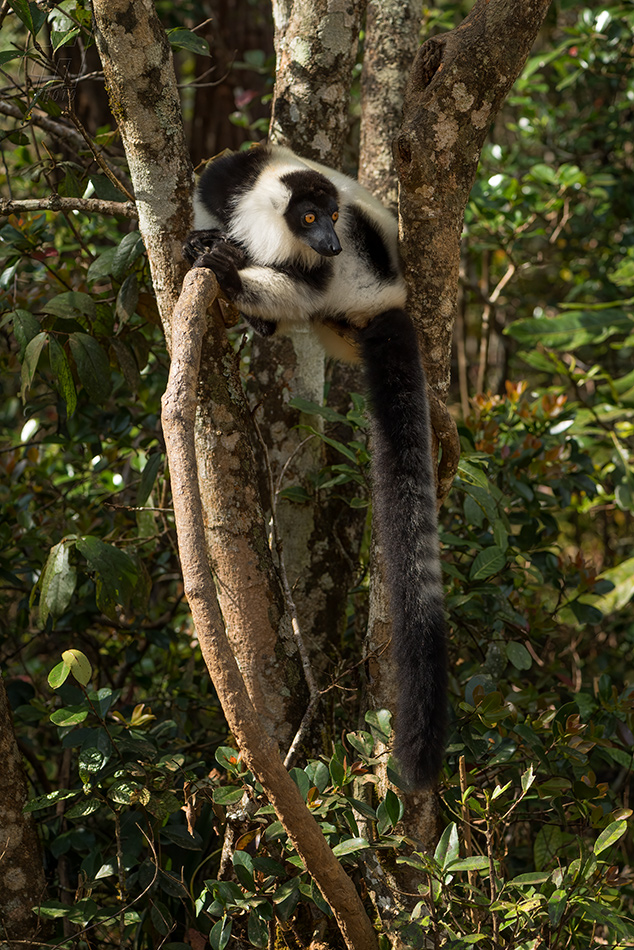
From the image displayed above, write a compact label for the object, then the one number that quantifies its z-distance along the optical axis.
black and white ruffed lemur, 3.56
